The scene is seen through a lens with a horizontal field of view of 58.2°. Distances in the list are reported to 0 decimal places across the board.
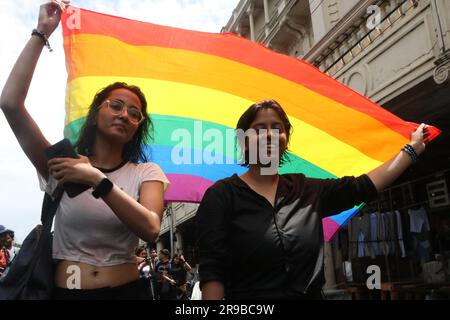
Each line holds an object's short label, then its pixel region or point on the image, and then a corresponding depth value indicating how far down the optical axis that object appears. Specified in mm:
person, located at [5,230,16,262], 7219
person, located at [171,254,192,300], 11516
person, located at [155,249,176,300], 11062
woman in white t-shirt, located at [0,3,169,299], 1450
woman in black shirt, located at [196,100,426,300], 1653
